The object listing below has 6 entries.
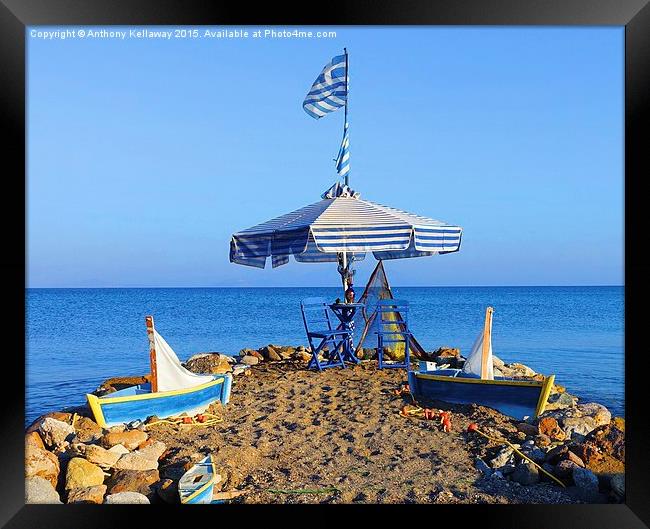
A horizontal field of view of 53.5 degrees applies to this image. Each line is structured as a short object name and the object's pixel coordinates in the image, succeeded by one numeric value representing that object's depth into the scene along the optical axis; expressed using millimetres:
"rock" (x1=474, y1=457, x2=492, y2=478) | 4994
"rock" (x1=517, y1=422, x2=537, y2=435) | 5900
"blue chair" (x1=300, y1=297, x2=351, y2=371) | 8070
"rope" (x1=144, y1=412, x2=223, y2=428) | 6098
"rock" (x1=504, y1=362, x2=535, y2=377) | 9462
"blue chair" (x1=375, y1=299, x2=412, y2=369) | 8125
